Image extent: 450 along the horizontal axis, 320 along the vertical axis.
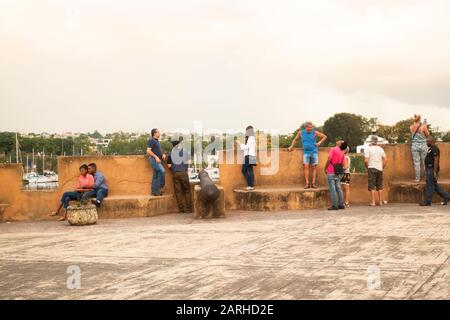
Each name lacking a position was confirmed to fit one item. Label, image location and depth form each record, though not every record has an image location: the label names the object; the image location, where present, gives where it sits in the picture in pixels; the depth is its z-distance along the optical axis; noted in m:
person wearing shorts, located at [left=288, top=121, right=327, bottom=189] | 14.13
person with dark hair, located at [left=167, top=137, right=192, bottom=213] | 13.73
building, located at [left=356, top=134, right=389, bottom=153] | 99.06
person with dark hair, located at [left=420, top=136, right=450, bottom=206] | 13.29
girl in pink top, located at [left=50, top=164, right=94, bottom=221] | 12.99
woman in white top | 13.99
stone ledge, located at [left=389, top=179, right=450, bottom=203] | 13.98
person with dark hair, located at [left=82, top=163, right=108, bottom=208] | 13.02
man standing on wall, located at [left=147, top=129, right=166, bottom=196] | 13.68
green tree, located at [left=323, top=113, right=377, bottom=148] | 105.31
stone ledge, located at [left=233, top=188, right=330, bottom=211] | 13.55
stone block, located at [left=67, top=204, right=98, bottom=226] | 11.91
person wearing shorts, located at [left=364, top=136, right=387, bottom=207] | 13.83
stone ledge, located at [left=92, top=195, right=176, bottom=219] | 13.23
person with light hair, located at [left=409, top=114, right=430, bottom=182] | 14.23
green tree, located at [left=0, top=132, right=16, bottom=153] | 120.06
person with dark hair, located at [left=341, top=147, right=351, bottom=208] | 13.67
